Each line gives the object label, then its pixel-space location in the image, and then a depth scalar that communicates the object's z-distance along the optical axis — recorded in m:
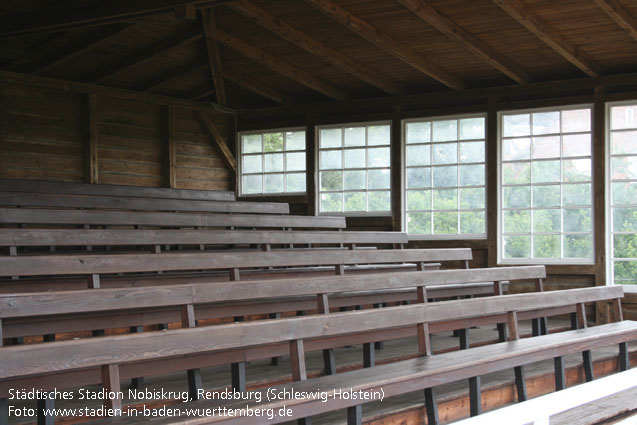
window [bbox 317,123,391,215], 8.92
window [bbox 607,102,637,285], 7.54
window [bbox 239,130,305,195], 9.45
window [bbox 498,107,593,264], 7.80
